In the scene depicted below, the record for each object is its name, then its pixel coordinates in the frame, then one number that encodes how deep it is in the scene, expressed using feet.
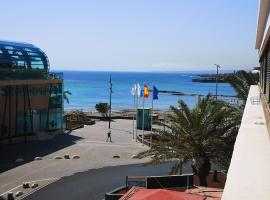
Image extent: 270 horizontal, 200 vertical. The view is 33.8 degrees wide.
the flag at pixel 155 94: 149.61
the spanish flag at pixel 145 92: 149.26
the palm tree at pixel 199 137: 68.33
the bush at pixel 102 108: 206.90
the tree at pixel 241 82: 82.58
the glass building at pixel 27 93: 128.88
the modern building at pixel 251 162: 13.56
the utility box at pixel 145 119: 162.71
